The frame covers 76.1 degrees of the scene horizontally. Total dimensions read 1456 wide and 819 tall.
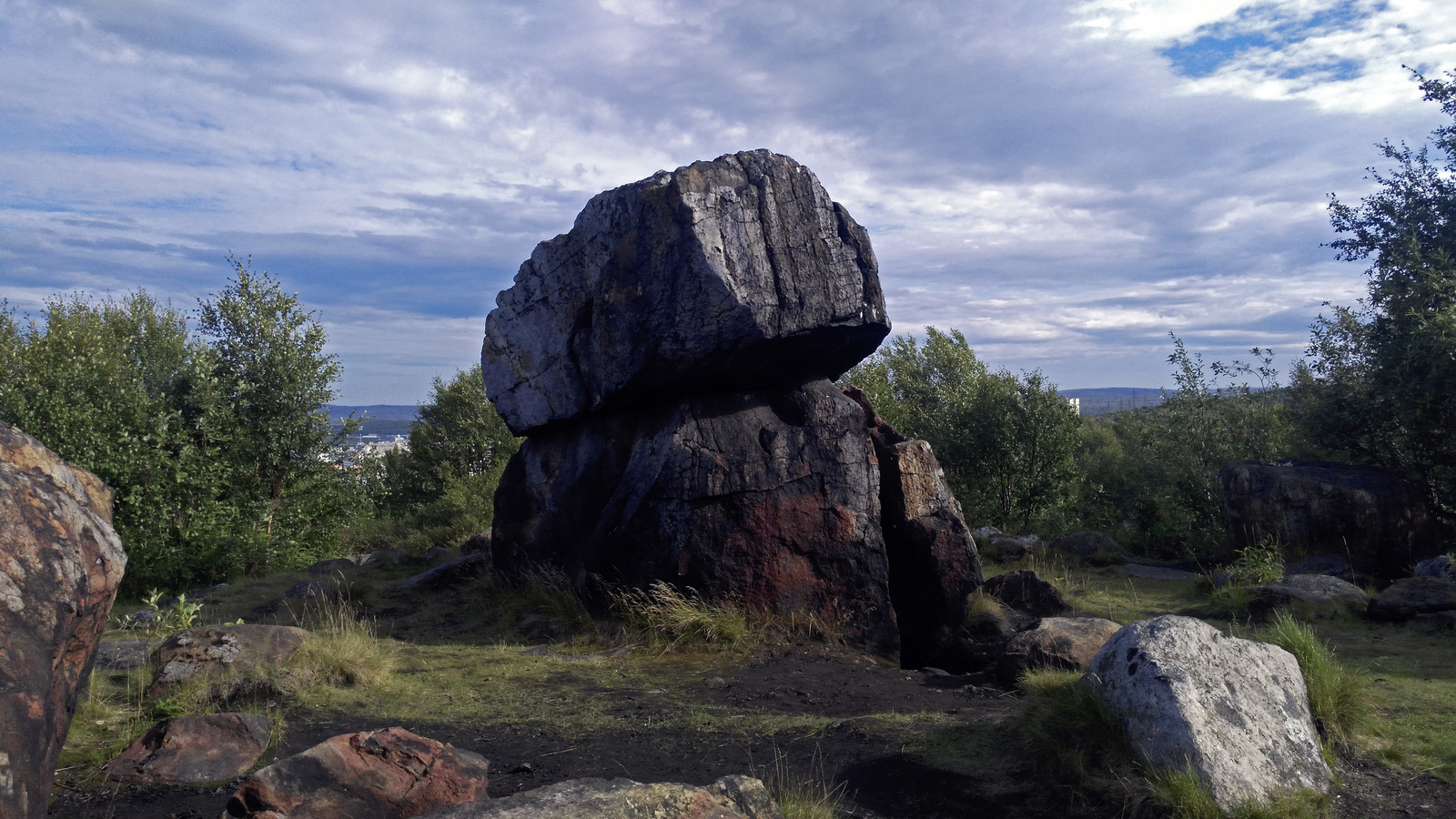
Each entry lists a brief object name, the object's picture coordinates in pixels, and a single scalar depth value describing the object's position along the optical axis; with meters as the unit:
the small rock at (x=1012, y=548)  16.73
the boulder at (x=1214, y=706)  5.00
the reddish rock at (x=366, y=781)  4.56
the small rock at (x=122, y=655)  7.99
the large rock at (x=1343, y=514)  13.82
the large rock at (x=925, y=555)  10.41
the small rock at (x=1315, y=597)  10.65
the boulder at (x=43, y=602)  3.58
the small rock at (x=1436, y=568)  12.08
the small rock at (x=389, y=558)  17.16
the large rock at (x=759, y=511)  9.80
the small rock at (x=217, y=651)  7.42
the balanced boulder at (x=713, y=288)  9.95
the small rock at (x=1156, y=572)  15.22
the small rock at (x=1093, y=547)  16.72
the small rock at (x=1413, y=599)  10.02
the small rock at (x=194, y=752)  5.65
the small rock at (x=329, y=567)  15.02
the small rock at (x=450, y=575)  13.61
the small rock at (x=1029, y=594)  11.64
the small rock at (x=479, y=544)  14.77
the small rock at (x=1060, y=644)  8.09
